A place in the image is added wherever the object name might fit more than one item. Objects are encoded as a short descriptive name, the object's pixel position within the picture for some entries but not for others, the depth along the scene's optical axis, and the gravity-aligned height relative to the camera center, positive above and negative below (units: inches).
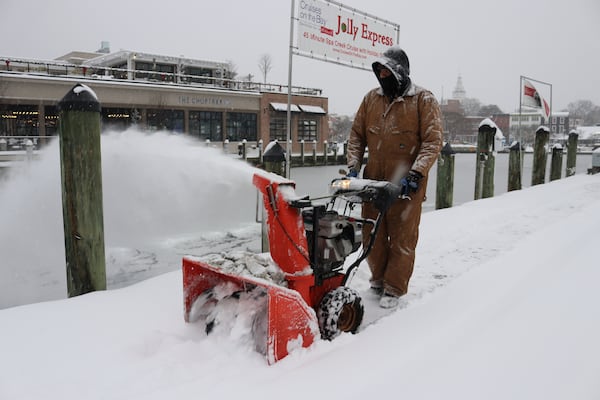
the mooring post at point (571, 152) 670.5 -7.6
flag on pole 540.9 +59.3
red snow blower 96.2 -31.6
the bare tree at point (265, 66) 2355.3 +398.6
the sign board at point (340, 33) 254.5 +70.4
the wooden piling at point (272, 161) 200.2 -8.7
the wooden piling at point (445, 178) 333.7 -24.9
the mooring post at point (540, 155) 515.5 -10.0
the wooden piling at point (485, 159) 384.2 -11.7
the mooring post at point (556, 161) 587.5 -18.9
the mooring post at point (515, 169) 450.6 -23.1
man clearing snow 133.7 -0.7
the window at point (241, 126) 1343.5 +45.1
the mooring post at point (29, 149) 596.8 -16.3
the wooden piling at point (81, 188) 128.5 -14.6
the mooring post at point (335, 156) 1055.3 -32.5
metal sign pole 216.1 +33.7
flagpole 519.2 +57.4
